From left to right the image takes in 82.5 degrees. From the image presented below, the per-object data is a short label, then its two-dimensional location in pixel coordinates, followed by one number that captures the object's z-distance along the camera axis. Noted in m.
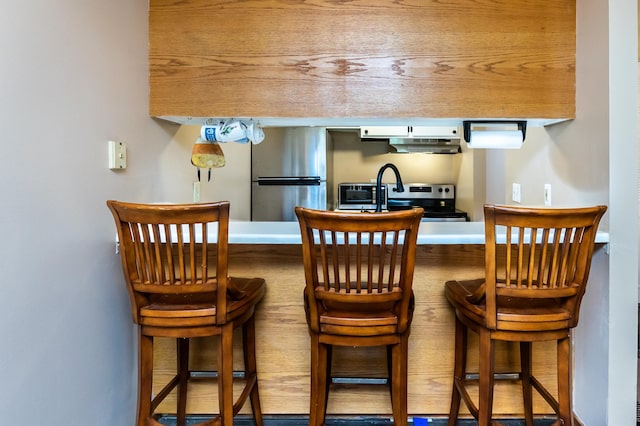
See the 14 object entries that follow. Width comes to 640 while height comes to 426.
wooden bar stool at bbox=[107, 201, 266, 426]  1.16
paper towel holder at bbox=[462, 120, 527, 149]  1.77
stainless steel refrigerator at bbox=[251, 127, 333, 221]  3.53
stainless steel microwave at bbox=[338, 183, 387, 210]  3.77
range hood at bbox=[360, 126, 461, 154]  3.40
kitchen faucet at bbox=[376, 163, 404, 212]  1.90
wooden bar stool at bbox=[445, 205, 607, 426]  1.16
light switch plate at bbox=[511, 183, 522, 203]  2.39
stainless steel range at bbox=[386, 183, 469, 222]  3.93
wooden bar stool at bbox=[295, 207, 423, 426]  1.17
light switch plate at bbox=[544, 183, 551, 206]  1.95
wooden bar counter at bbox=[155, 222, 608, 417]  1.68
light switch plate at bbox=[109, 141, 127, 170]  1.47
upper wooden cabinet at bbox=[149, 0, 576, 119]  1.72
